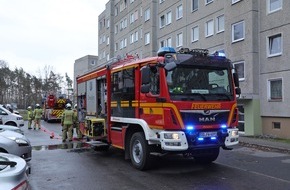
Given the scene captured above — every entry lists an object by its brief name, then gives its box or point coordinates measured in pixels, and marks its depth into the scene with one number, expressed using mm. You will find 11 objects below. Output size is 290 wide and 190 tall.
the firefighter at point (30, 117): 17572
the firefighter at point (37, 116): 17358
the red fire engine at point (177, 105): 5454
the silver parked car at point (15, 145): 5609
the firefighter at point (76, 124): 9660
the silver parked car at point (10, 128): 7446
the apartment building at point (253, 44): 12491
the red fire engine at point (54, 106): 22850
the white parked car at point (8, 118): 13643
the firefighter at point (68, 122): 10468
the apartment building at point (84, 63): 52778
